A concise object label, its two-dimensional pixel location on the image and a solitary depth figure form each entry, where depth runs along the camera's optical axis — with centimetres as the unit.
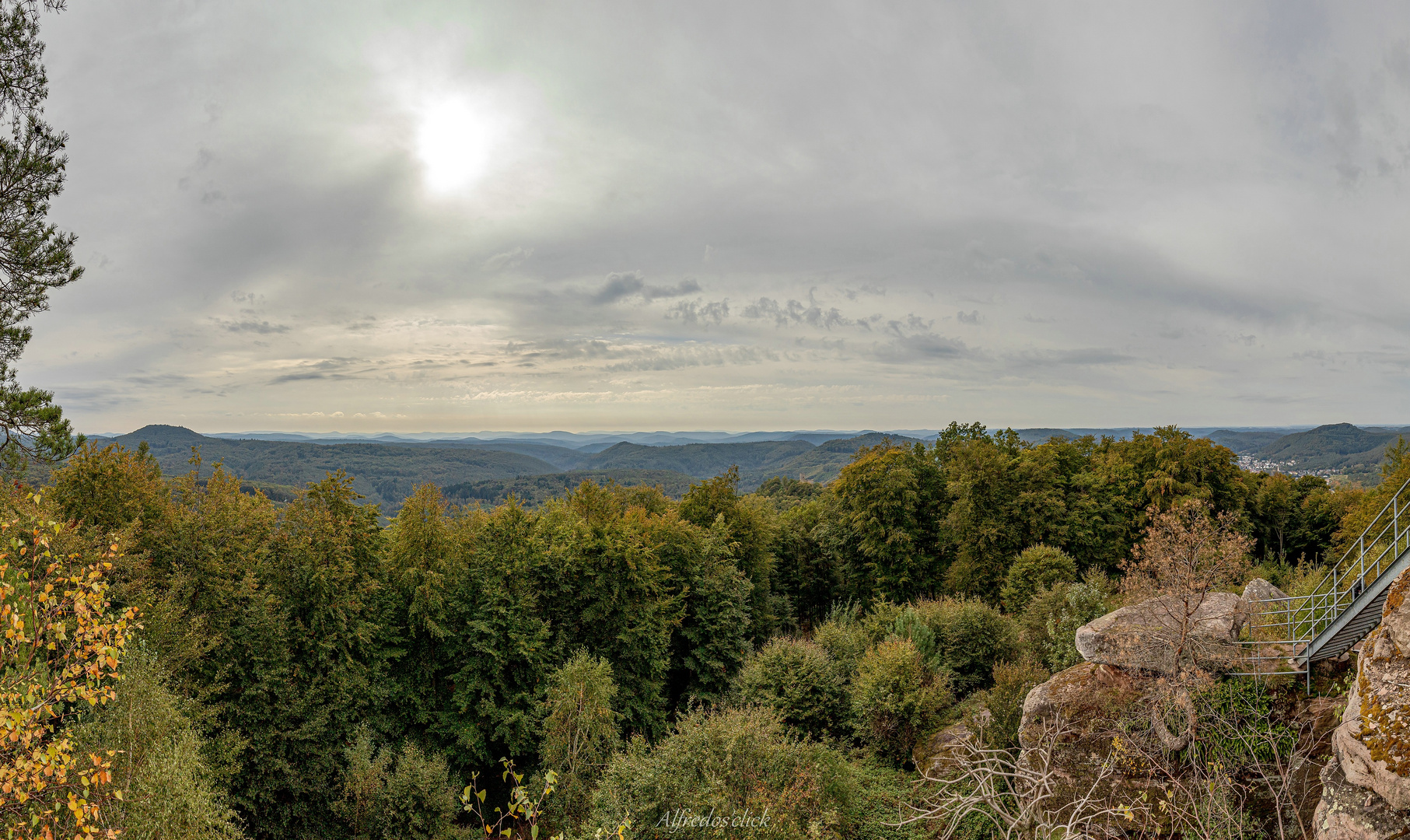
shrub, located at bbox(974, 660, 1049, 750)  1873
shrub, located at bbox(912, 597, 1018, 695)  2564
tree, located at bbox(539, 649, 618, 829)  2047
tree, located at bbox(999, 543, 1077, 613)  2972
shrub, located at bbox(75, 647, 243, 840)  1341
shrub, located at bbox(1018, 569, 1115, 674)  2173
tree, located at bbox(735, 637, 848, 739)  2173
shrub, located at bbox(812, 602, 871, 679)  2375
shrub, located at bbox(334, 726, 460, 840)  1961
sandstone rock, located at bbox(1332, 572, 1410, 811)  987
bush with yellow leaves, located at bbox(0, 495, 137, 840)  712
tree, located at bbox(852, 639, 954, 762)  2077
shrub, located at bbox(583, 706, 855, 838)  1416
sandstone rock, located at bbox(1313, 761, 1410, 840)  998
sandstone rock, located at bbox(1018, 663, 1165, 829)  1490
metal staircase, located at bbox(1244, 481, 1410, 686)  1284
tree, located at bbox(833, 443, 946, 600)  3900
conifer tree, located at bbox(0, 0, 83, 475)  1301
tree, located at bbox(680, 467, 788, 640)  3622
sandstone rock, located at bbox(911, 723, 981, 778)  1817
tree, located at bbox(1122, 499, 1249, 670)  1446
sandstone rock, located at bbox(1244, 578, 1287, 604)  1731
